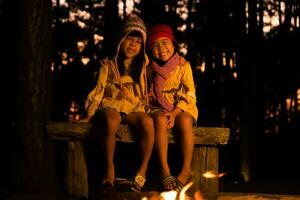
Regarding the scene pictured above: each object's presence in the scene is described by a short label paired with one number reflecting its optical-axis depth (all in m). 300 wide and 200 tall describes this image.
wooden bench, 5.12
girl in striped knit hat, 4.93
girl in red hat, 5.12
